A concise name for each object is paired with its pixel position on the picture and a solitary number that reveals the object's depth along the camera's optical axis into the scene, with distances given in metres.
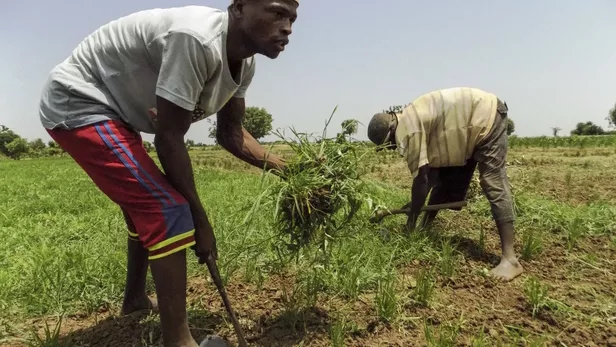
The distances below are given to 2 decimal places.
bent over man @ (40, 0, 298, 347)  1.69
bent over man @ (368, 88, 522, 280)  3.50
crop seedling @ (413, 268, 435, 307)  2.61
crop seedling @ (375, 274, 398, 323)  2.41
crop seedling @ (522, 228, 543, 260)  3.46
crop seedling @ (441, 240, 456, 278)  3.04
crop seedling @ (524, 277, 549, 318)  2.57
